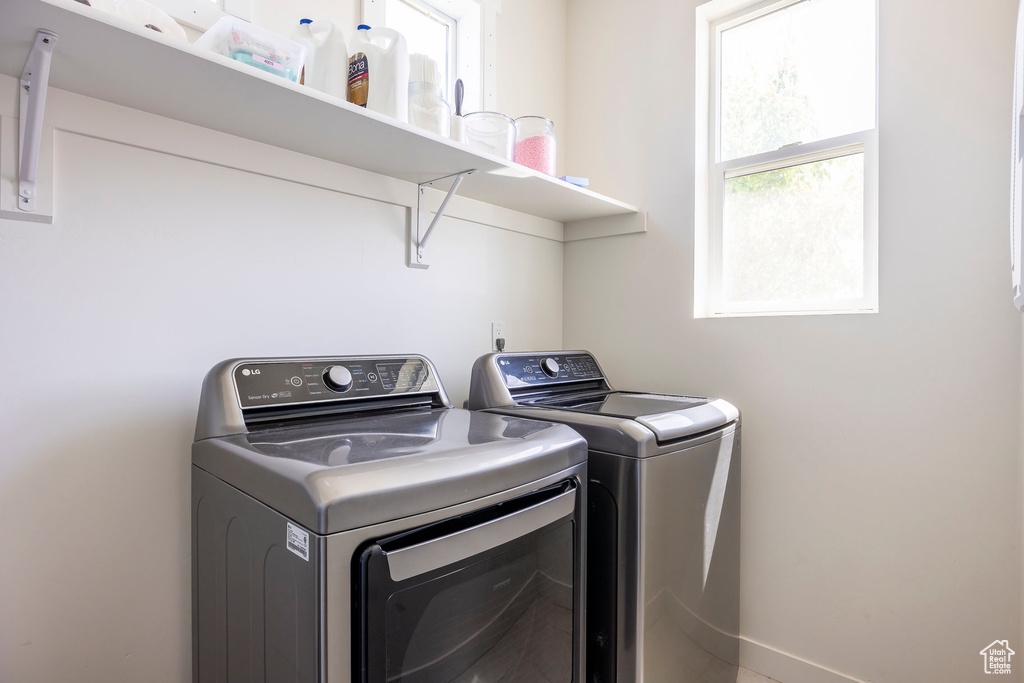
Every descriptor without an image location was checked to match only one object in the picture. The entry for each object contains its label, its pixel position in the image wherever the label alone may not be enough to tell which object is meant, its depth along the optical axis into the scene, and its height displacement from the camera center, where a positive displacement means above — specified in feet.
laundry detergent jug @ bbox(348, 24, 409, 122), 4.05 +1.97
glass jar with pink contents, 5.70 +2.04
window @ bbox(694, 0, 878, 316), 5.60 +1.98
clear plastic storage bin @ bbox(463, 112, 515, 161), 5.24 +2.00
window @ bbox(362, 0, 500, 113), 6.46 +3.63
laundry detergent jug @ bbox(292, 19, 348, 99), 4.04 +2.08
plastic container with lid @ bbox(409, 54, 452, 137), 4.41 +1.99
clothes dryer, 2.46 -1.10
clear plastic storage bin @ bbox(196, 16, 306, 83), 3.34 +1.85
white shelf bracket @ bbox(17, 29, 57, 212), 2.91 +1.31
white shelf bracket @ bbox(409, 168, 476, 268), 5.51 +1.01
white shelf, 2.78 +1.57
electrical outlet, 6.49 -0.01
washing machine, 3.93 -1.55
